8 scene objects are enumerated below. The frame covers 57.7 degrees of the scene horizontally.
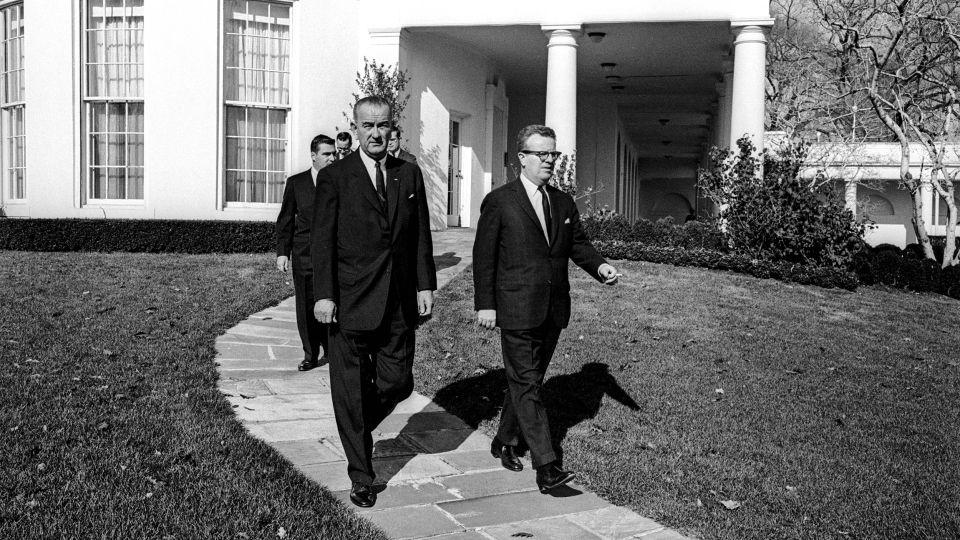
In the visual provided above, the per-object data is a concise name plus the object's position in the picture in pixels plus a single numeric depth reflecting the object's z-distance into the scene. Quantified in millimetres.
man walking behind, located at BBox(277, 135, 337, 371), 6984
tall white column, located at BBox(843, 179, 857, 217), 28469
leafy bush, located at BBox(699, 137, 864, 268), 13391
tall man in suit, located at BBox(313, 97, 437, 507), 4227
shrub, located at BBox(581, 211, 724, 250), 15039
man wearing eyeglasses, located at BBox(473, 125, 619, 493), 4559
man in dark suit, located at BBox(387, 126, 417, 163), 8375
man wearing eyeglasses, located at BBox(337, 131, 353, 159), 7227
